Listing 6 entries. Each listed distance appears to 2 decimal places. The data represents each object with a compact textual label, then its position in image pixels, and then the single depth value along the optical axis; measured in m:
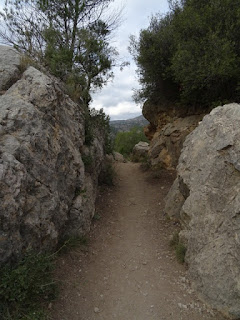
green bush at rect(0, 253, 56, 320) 3.12
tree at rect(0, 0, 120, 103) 8.11
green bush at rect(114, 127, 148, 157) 26.94
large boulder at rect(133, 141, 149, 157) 13.95
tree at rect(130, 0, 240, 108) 7.05
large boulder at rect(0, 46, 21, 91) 5.16
